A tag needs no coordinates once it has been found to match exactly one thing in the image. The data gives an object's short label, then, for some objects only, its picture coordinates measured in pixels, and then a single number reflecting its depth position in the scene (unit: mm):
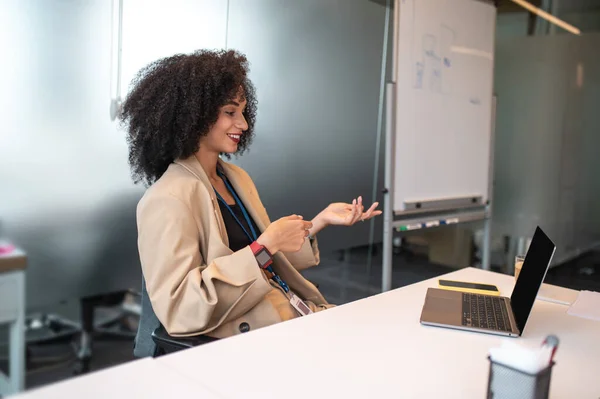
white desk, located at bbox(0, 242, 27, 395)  2008
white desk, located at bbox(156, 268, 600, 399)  1111
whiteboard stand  3199
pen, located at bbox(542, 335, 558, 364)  933
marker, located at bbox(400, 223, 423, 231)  3377
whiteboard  3283
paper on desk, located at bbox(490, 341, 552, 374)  930
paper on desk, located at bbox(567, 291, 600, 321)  1702
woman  1570
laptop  1443
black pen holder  933
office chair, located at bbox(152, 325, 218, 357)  1529
